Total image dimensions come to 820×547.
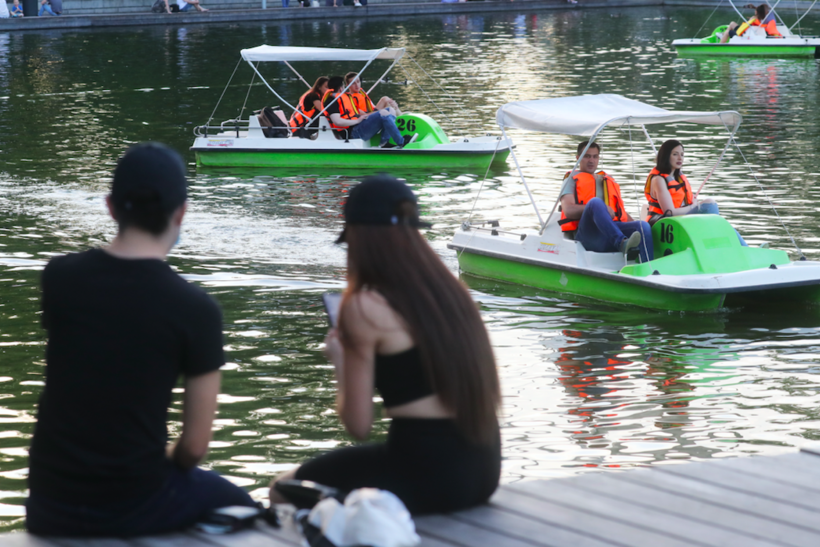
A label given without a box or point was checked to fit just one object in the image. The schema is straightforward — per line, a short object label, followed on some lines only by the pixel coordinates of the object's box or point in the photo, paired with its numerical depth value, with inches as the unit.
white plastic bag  258.8
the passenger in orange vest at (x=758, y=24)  2482.8
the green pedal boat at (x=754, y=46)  2412.6
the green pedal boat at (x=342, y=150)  1279.5
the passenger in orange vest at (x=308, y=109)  1299.2
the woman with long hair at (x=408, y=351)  264.1
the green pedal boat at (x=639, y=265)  723.9
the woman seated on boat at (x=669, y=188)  770.2
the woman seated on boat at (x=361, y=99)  1302.9
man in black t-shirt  251.3
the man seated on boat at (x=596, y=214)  761.0
